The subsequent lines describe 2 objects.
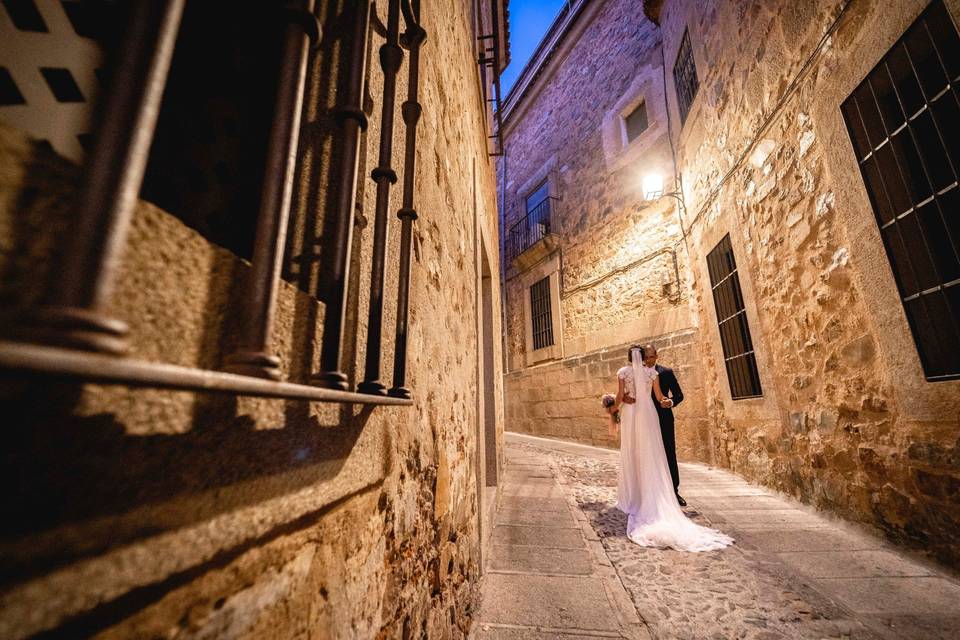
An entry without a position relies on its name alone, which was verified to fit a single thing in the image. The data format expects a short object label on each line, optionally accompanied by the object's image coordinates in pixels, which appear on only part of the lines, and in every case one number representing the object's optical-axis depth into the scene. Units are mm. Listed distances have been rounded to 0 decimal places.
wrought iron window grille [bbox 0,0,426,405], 291
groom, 4051
